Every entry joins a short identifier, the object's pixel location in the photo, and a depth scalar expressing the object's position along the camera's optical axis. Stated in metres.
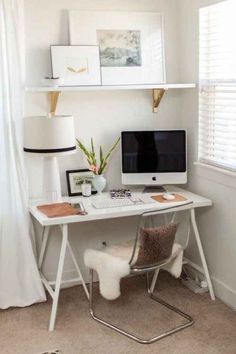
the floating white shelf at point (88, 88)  2.88
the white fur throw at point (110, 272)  2.60
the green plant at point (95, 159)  3.18
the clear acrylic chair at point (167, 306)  2.59
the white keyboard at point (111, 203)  2.92
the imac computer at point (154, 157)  3.21
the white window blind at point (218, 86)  2.88
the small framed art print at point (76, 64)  3.03
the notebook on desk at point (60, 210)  2.78
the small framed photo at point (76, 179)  3.22
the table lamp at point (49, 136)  2.81
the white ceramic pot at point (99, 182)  3.18
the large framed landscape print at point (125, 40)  3.09
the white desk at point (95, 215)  2.74
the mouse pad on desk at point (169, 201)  3.03
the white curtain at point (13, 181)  2.82
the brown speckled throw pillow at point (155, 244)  2.53
